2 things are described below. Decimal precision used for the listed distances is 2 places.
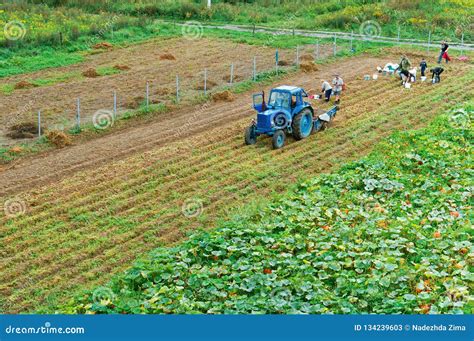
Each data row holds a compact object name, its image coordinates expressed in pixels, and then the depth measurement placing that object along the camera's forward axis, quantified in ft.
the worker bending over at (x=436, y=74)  104.32
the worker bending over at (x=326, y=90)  91.20
